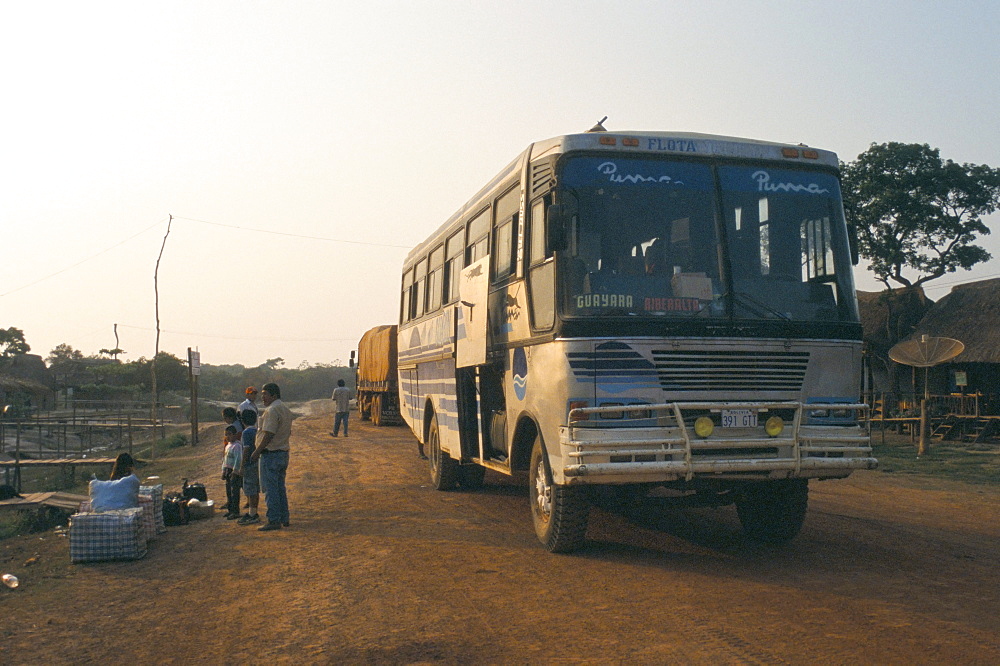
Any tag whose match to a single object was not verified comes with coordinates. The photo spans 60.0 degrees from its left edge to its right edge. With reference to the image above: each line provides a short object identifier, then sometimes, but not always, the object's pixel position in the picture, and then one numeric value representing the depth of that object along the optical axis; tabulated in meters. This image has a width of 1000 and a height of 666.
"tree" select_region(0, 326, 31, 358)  65.46
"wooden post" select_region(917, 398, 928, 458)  18.86
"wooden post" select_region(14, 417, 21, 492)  20.45
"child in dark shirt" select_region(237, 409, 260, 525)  10.86
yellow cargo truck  29.34
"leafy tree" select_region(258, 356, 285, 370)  105.18
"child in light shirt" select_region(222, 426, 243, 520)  11.26
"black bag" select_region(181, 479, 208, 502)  11.71
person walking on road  26.44
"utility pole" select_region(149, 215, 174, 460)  28.38
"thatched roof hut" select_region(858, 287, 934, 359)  29.66
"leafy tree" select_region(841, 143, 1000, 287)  28.19
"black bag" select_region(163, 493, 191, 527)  11.06
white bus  7.14
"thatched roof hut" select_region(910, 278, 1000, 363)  25.12
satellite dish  19.98
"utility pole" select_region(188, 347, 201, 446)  23.20
